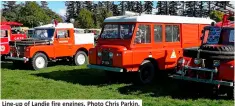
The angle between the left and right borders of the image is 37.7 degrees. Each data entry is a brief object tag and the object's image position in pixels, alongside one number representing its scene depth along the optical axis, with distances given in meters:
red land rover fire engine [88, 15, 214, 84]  9.77
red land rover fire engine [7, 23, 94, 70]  13.78
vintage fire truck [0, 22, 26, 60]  16.02
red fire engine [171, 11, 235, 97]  7.62
